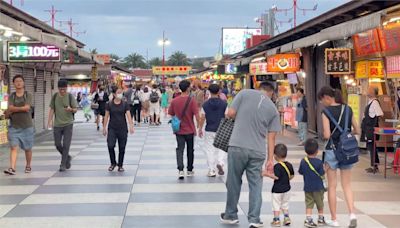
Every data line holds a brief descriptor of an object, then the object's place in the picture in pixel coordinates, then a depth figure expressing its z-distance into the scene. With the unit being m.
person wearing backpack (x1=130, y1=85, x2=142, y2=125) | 24.67
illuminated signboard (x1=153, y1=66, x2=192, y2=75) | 73.81
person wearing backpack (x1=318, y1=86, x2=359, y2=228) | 6.97
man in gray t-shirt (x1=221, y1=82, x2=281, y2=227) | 6.76
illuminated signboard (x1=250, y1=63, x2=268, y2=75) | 21.59
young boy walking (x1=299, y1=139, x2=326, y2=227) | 6.93
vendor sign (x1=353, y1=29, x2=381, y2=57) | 13.06
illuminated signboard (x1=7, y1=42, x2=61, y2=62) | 14.67
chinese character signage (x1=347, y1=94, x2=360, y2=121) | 14.59
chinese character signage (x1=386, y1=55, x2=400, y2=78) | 12.43
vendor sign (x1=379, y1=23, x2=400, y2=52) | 12.01
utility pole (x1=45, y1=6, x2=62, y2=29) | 43.28
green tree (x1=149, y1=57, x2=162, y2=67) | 139.79
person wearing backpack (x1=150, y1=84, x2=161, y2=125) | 23.92
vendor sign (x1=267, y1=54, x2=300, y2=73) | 18.91
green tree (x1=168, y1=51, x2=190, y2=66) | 123.69
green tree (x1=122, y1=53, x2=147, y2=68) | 131.00
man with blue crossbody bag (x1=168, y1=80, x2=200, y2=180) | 10.49
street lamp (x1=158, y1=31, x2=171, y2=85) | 71.68
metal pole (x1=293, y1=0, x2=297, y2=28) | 37.78
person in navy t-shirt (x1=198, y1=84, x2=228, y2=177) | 10.65
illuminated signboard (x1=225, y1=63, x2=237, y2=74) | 29.84
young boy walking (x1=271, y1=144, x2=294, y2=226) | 6.96
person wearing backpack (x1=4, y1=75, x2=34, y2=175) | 10.87
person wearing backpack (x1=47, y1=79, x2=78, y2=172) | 11.40
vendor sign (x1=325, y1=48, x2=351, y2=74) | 14.65
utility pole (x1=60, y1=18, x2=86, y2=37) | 49.83
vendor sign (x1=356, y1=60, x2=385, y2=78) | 13.65
